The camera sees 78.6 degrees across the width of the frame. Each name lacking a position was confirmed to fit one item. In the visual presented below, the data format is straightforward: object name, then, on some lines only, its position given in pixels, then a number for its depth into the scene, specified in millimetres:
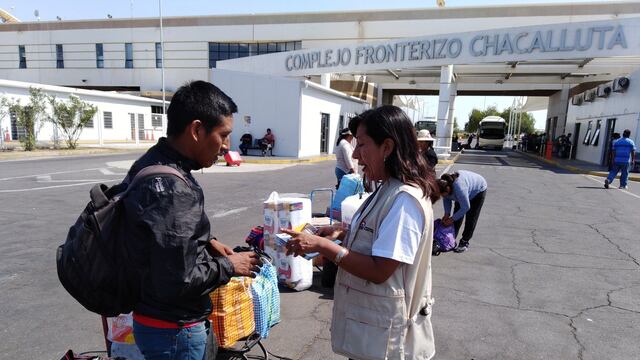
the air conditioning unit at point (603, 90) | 21684
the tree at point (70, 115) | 22672
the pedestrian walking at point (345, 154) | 7152
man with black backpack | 1429
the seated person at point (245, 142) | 22153
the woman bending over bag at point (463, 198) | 5492
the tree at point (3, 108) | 20694
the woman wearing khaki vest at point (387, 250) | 1686
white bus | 42131
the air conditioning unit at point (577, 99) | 26127
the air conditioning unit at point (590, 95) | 23656
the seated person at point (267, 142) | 21531
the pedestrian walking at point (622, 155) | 12672
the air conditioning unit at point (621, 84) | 19750
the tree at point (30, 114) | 20719
